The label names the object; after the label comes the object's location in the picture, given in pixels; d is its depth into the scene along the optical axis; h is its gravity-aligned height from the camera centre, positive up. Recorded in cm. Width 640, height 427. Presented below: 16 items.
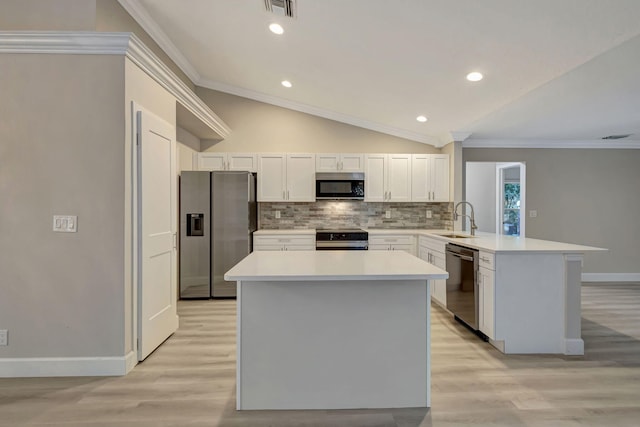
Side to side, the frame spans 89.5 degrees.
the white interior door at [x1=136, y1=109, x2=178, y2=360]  260 -18
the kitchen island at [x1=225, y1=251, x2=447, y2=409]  194 -80
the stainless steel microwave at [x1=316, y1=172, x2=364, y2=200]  484 +39
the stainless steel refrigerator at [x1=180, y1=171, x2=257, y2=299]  438 -25
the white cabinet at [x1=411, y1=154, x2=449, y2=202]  500 +59
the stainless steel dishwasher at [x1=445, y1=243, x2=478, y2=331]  309 -72
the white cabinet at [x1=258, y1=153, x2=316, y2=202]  489 +52
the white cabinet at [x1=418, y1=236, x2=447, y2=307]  381 -58
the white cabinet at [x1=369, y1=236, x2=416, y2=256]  466 -43
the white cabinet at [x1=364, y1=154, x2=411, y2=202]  497 +53
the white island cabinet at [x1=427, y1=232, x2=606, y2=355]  275 -77
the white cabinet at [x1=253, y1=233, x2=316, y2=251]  460 -45
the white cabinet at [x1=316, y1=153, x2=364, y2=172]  492 +76
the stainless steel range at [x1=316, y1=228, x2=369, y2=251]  455 -40
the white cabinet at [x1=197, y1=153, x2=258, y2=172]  484 +75
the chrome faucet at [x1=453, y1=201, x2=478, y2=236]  398 -17
